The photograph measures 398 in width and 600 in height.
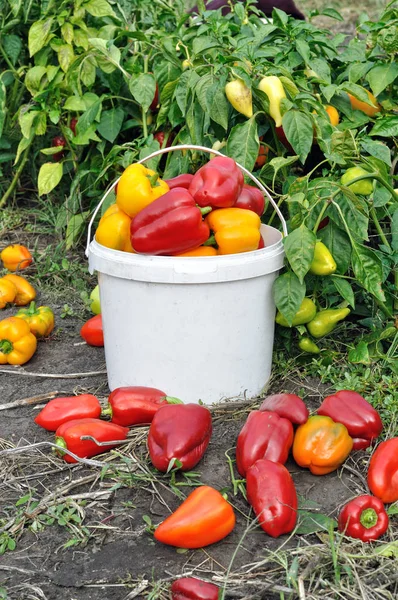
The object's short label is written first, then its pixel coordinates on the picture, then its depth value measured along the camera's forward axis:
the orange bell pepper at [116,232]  2.39
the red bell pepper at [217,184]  2.29
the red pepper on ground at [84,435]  2.11
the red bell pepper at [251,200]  2.41
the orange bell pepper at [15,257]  3.50
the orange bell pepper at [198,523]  1.72
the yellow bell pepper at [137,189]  2.33
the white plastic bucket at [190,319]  2.24
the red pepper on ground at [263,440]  1.99
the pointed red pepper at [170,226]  2.22
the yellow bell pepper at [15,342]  2.79
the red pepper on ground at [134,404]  2.23
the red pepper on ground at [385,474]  1.90
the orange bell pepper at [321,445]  2.02
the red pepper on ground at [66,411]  2.26
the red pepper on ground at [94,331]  2.87
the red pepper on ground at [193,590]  1.53
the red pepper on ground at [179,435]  1.99
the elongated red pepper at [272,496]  1.77
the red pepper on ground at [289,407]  2.08
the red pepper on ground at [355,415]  2.08
